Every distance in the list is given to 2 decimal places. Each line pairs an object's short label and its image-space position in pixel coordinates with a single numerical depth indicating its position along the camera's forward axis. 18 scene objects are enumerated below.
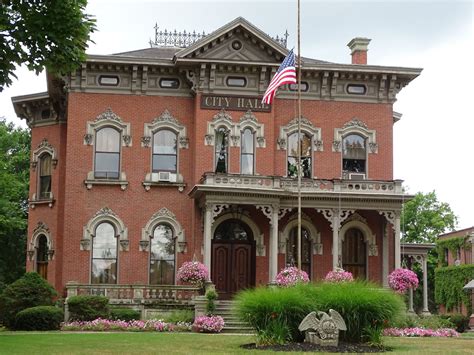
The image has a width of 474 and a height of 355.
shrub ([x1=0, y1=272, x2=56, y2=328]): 29.20
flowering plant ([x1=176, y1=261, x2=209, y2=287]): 30.62
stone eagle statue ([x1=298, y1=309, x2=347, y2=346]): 19.23
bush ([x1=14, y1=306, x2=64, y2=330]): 27.55
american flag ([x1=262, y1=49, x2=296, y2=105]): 29.14
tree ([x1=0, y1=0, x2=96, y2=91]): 19.11
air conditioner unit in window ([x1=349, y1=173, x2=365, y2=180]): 35.00
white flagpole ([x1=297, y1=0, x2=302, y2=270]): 26.88
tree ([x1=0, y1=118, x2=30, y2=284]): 49.09
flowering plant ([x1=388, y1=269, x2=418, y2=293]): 31.67
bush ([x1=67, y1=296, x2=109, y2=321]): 29.53
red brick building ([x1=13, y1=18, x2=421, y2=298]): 33.50
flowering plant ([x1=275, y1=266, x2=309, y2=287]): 28.37
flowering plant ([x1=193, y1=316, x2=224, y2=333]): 27.91
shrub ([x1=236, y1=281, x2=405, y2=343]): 19.73
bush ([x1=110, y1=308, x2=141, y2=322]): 29.88
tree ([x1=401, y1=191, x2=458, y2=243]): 72.94
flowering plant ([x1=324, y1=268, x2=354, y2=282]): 27.98
